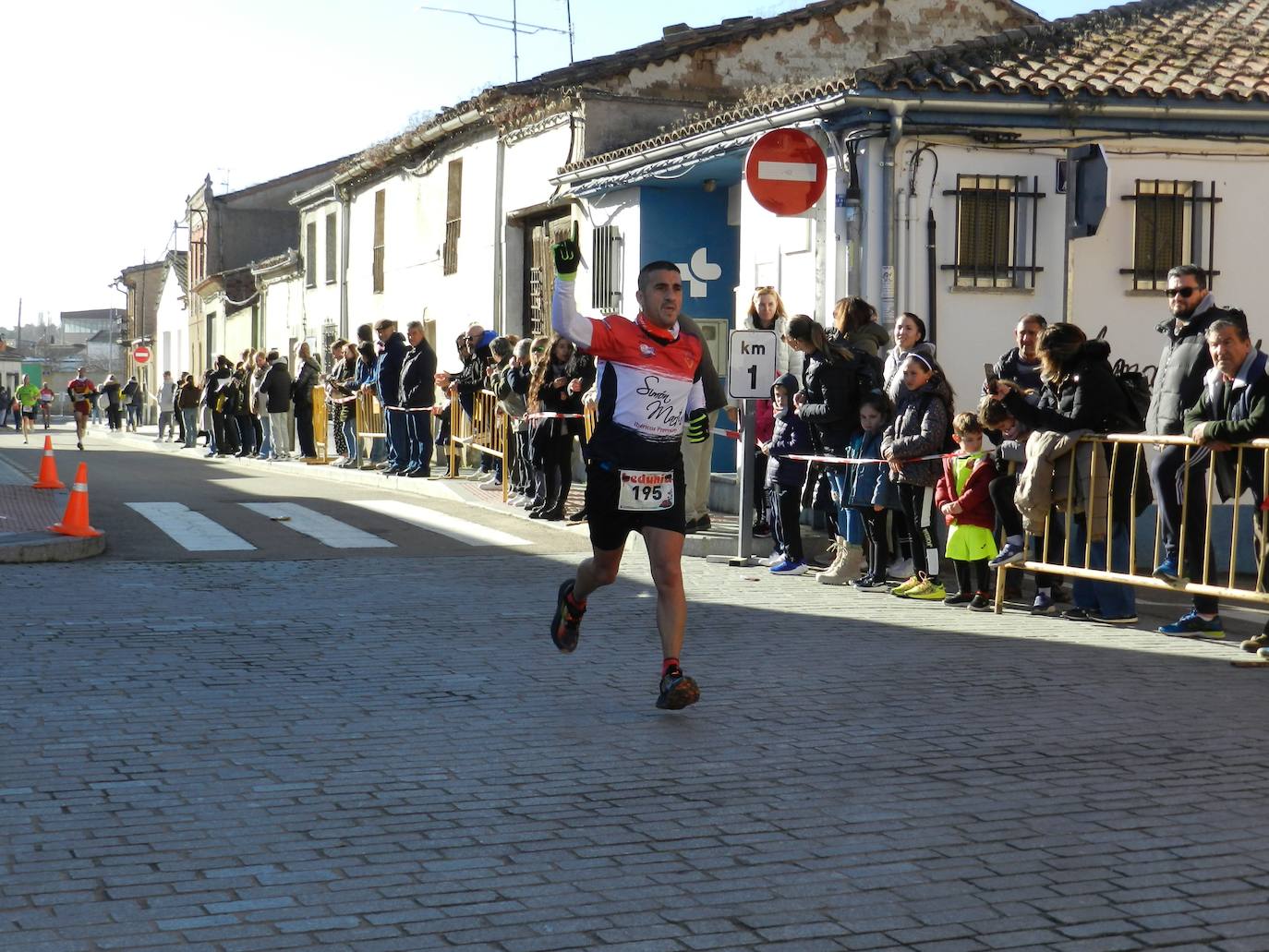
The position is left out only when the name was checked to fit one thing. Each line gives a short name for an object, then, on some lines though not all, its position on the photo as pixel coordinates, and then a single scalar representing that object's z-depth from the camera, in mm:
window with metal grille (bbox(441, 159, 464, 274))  27312
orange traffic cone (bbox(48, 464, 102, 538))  12938
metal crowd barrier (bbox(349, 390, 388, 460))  22625
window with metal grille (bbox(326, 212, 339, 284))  35491
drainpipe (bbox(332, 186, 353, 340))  33778
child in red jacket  10414
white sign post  11844
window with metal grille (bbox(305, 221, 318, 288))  37312
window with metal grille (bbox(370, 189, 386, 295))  31922
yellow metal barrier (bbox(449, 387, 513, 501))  17797
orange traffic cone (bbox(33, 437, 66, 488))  18172
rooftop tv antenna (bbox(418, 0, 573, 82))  28406
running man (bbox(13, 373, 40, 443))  44281
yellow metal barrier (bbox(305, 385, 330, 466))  25734
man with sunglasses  9391
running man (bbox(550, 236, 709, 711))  6957
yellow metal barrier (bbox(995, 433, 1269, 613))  8758
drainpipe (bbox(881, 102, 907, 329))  14891
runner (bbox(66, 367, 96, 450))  34281
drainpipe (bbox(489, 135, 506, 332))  24859
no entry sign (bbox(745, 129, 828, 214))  12469
